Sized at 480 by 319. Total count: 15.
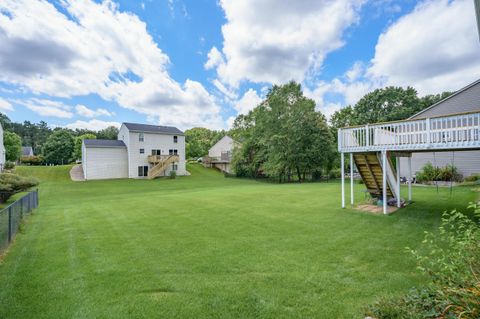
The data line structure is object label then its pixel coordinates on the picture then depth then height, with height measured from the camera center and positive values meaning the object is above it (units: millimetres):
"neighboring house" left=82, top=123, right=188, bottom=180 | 27109 +1059
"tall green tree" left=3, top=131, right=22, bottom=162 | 32500 +3049
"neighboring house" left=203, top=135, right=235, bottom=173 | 36781 +951
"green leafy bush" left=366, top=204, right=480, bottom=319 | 2066 -1378
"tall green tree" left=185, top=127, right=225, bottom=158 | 52281 +5194
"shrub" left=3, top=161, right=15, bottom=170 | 20409 +48
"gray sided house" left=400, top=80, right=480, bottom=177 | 15278 +3110
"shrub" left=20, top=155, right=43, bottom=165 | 40469 +988
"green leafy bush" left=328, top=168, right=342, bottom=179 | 27828 -1808
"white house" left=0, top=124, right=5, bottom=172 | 19709 +1157
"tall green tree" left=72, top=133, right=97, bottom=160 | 44719 +2988
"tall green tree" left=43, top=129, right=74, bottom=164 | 44094 +3267
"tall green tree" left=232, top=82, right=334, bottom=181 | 24188 +2711
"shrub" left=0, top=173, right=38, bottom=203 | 11520 -932
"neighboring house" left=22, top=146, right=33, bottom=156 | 53469 +3392
